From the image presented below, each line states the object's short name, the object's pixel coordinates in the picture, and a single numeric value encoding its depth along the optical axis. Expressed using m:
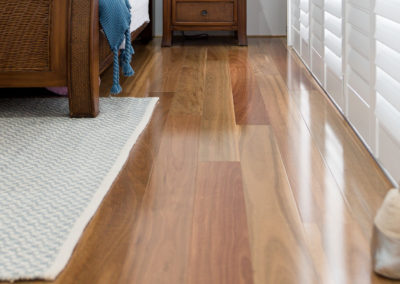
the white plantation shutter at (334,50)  2.25
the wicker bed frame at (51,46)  2.20
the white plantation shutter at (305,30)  3.11
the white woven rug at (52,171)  1.23
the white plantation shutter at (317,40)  2.66
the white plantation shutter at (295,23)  3.58
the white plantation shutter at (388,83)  1.51
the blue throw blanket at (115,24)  2.34
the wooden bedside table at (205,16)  4.09
